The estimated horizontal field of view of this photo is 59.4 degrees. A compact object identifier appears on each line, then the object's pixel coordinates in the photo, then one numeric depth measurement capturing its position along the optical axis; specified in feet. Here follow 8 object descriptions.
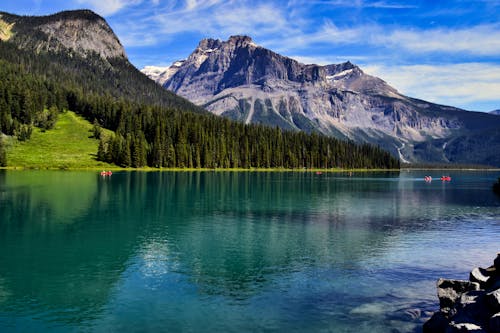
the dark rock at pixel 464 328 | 66.85
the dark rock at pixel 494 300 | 70.85
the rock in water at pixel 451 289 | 89.30
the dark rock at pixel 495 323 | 65.87
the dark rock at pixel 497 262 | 98.64
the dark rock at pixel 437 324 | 78.78
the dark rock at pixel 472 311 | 72.64
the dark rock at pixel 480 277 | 96.14
